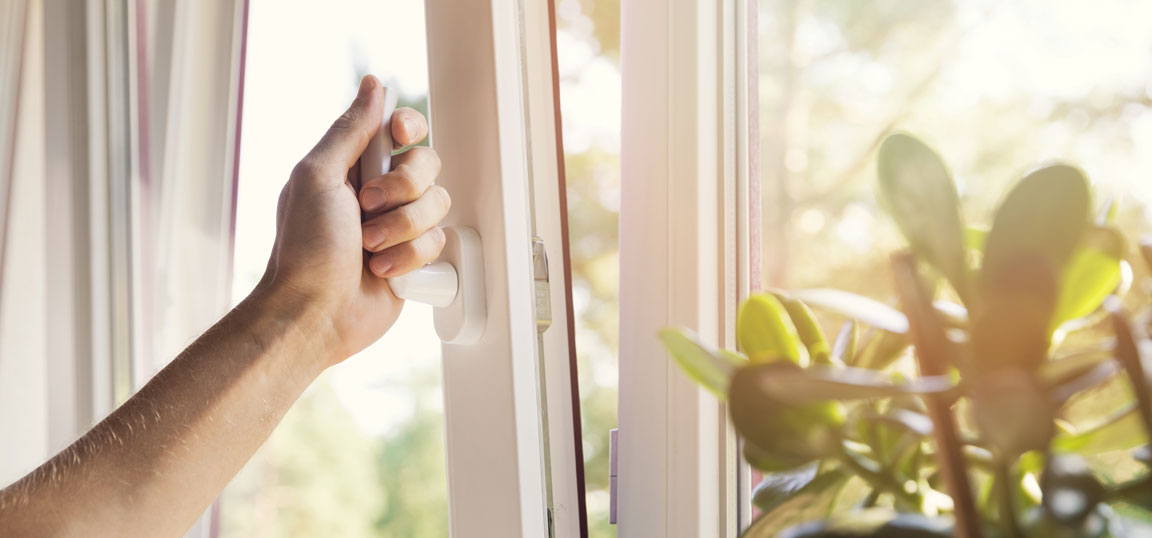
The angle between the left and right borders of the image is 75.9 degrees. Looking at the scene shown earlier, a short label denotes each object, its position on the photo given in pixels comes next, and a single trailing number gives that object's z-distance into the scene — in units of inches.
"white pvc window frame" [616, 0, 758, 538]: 26.7
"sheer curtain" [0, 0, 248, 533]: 47.0
